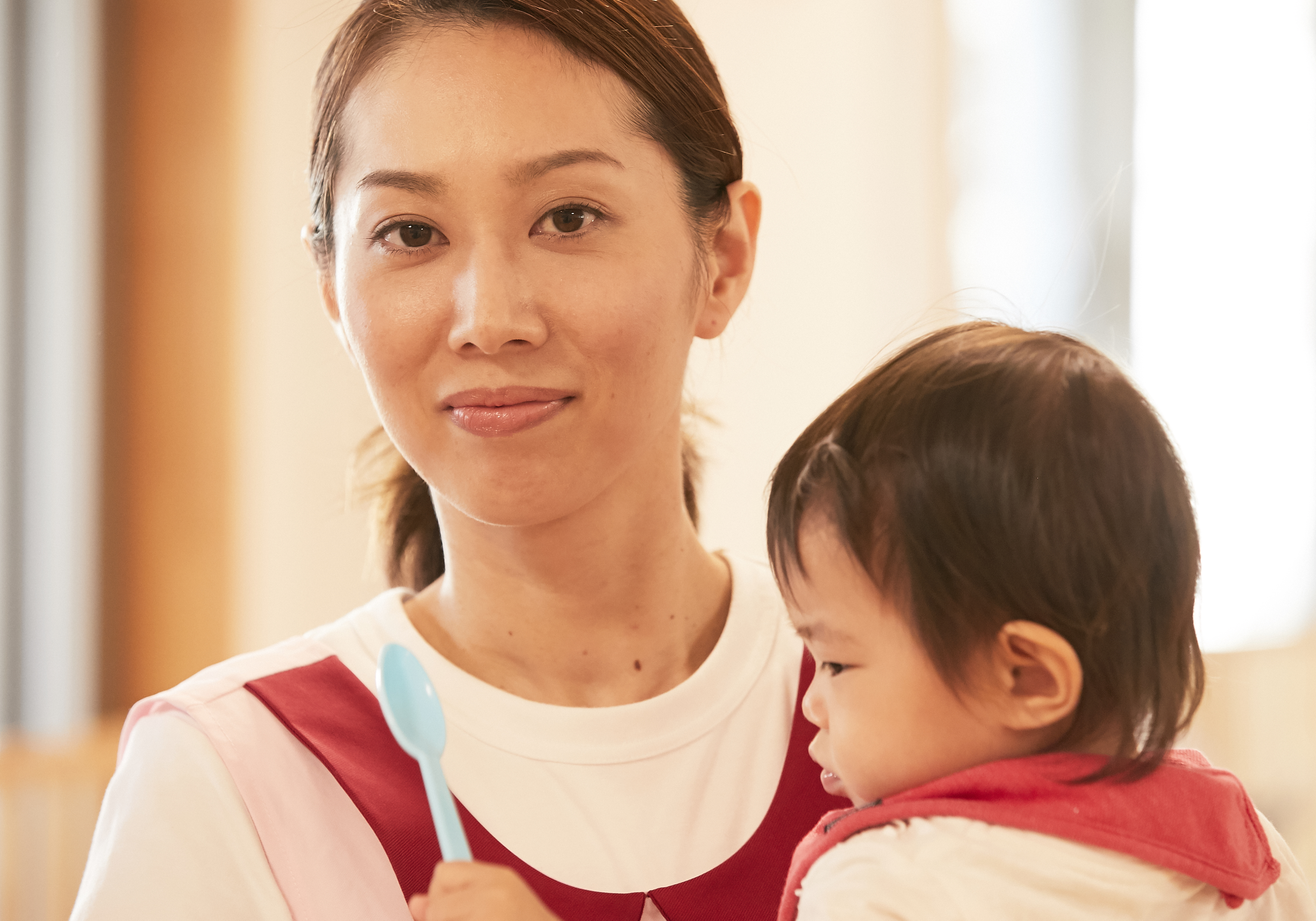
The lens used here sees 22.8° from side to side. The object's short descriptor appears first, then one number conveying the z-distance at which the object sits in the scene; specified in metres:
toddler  1.12
